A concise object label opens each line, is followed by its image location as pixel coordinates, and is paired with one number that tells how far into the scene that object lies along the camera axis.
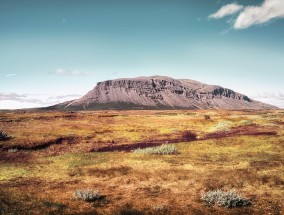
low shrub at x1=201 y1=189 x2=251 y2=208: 19.11
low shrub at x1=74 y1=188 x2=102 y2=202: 19.56
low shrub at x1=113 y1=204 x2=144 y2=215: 17.55
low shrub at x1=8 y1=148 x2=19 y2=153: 41.97
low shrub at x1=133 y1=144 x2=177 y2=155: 37.81
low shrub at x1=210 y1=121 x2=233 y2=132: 66.91
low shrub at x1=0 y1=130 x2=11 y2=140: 49.56
